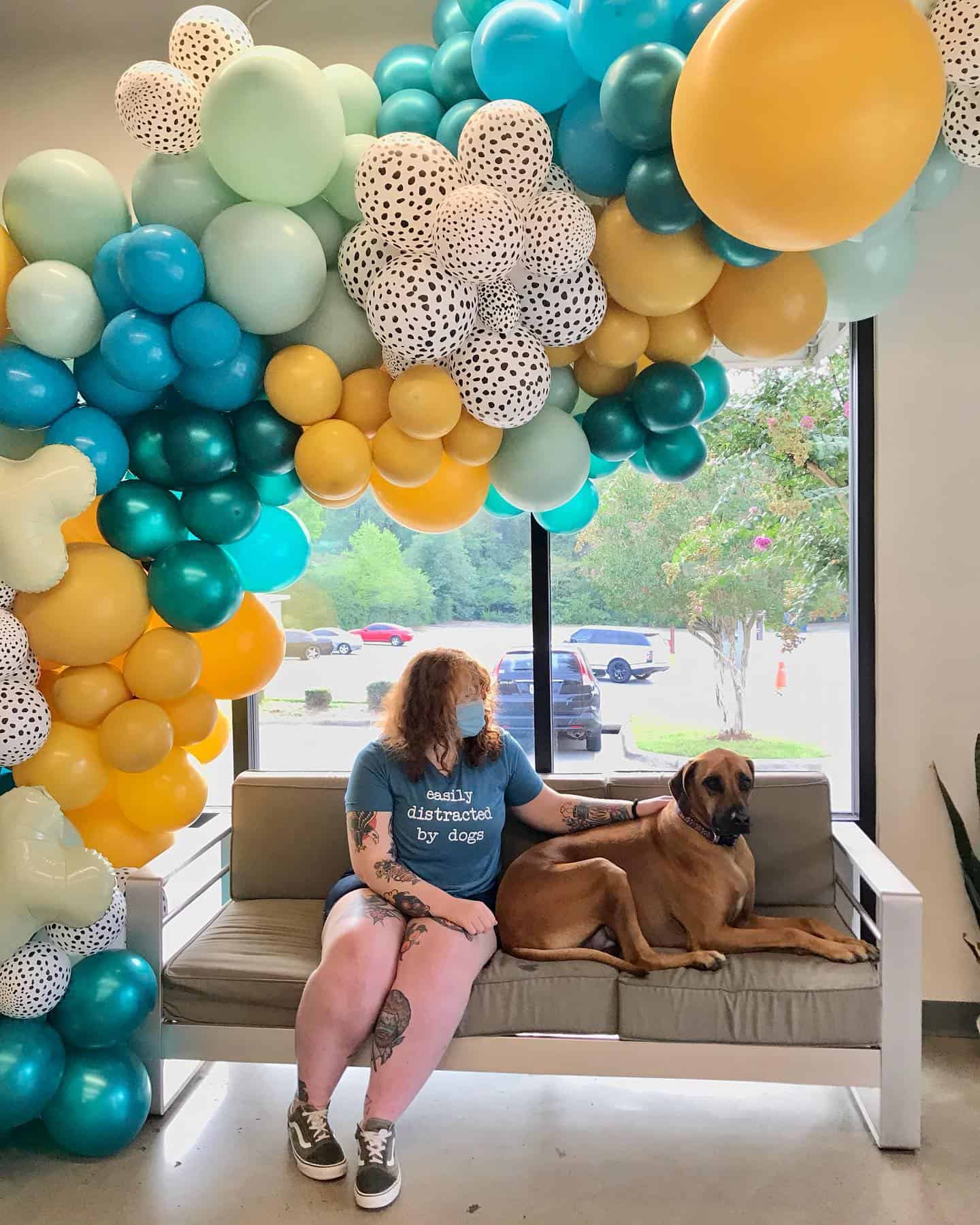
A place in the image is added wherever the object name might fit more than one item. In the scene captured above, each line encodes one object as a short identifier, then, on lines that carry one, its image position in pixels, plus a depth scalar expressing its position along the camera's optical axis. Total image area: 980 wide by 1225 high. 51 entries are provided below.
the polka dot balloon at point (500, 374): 2.19
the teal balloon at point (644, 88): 1.95
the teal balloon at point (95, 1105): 2.37
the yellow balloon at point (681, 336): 2.38
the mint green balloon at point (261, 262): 2.13
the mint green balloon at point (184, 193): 2.21
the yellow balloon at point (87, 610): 2.26
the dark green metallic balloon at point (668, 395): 2.36
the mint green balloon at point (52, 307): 2.14
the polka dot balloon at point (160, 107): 2.14
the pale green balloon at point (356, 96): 2.31
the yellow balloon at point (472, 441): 2.34
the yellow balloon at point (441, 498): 2.46
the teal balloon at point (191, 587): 2.30
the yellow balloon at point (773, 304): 2.23
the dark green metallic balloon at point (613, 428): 2.46
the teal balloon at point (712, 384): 2.58
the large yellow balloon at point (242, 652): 2.63
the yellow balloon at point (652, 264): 2.16
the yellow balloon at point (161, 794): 2.43
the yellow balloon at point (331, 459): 2.24
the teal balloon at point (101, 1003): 2.36
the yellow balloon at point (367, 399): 2.31
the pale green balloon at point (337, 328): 2.31
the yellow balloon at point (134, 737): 2.31
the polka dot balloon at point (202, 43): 2.23
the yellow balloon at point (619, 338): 2.32
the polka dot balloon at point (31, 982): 2.27
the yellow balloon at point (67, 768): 2.32
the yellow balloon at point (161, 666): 2.33
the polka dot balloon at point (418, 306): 2.08
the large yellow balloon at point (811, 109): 1.70
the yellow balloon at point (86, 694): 2.34
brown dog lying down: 2.59
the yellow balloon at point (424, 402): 2.18
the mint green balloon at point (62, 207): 2.20
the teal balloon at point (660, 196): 2.04
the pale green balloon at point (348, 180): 2.23
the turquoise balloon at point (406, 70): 2.36
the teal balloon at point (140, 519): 2.31
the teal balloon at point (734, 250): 2.11
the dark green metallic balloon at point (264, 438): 2.32
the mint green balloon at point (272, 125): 2.02
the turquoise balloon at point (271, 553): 2.66
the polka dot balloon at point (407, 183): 2.04
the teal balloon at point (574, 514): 2.79
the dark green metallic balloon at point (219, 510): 2.33
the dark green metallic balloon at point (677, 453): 2.49
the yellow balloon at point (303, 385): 2.24
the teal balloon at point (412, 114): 2.25
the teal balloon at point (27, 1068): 2.25
